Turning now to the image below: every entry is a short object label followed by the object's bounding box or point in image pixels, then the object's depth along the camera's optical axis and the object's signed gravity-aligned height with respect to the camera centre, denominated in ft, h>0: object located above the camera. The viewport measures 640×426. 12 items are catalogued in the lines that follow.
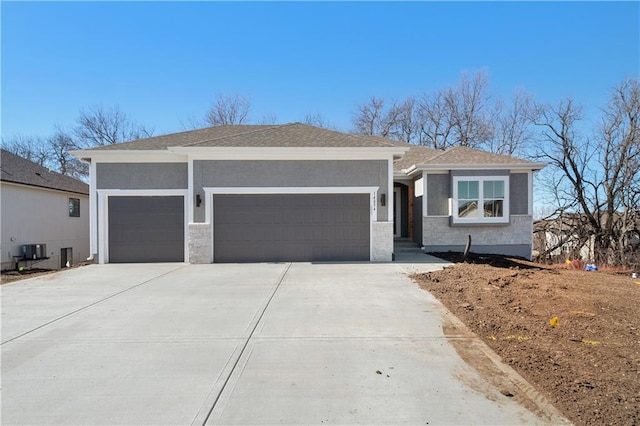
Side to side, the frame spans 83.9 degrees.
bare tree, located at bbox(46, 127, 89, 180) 104.32 +15.34
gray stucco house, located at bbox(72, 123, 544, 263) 36.68 +1.21
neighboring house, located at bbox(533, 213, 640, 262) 56.03 -4.29
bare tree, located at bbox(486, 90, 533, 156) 87.71 +17.91
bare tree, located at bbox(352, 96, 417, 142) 101.96 +25.68
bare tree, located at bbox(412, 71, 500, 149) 91.50 +23.03
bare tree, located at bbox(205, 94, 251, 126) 96.68 +25.67
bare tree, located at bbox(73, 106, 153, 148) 99.50 +21.97
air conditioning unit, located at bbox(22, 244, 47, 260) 50.08 -5.77
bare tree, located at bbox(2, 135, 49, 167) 106.42 +17.19
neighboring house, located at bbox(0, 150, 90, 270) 48.93 -0.60
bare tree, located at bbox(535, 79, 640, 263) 56.03 +3.30
